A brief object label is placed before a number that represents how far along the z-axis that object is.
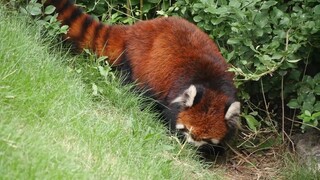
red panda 10.81
